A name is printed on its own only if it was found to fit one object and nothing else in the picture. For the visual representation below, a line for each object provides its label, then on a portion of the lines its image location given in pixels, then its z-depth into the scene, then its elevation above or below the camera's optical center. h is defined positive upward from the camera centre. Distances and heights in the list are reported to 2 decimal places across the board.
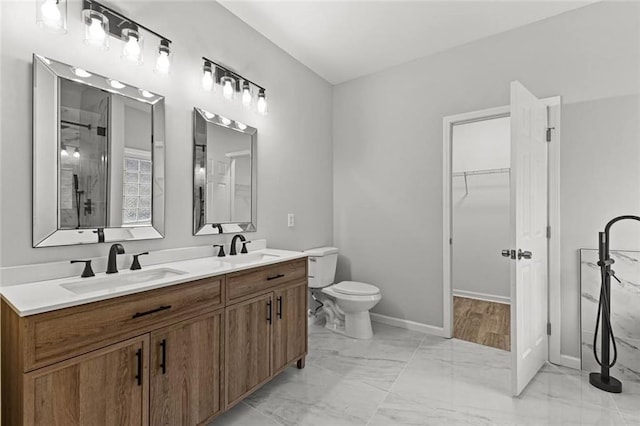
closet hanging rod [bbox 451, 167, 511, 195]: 3.98 +0.53
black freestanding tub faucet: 2.01 -0.67
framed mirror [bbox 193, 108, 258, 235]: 2.11 +0.28
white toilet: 2.82 -0.79
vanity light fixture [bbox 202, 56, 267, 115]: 2.12 +0.95
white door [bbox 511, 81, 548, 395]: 1.95 -0.16
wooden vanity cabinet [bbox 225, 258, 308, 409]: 1.72 -0.72
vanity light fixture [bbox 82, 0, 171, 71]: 1.54 +0.96
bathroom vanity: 1.05 -0.57
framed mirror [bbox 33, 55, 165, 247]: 1.42 +0.28
